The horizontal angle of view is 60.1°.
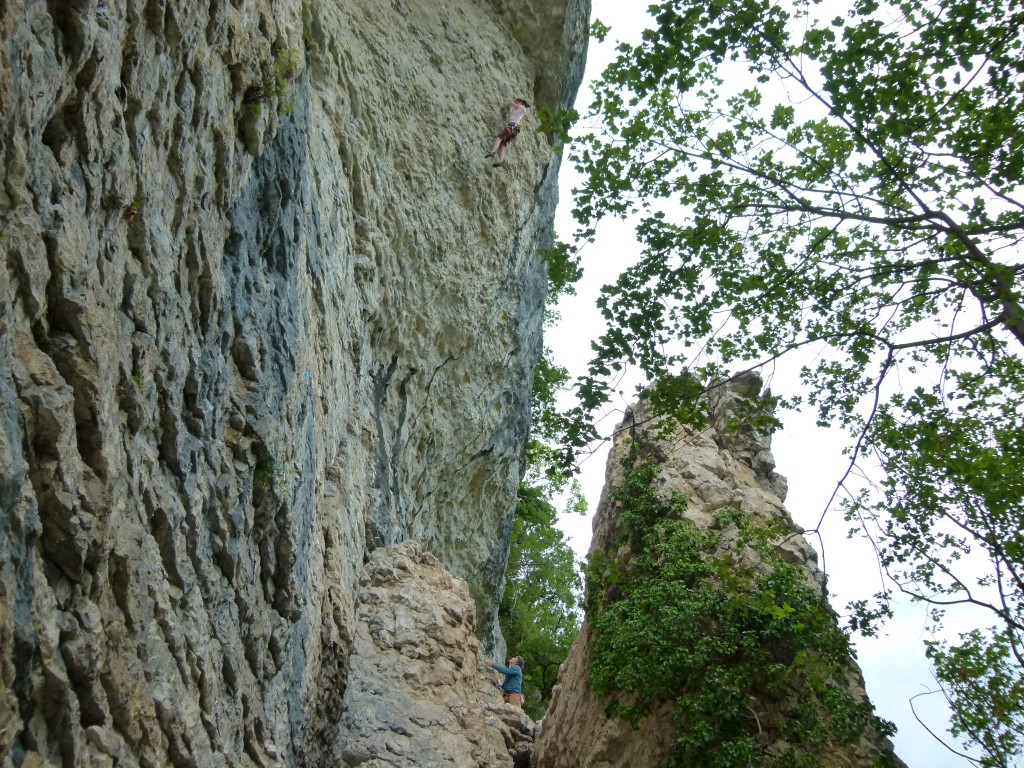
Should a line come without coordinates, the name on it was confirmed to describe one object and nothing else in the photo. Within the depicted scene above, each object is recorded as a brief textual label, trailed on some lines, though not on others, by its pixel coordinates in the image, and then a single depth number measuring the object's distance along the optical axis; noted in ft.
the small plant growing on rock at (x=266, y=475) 23.75
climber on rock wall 52.01
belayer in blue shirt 50.78
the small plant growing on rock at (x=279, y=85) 23.27
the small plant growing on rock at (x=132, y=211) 16.60
